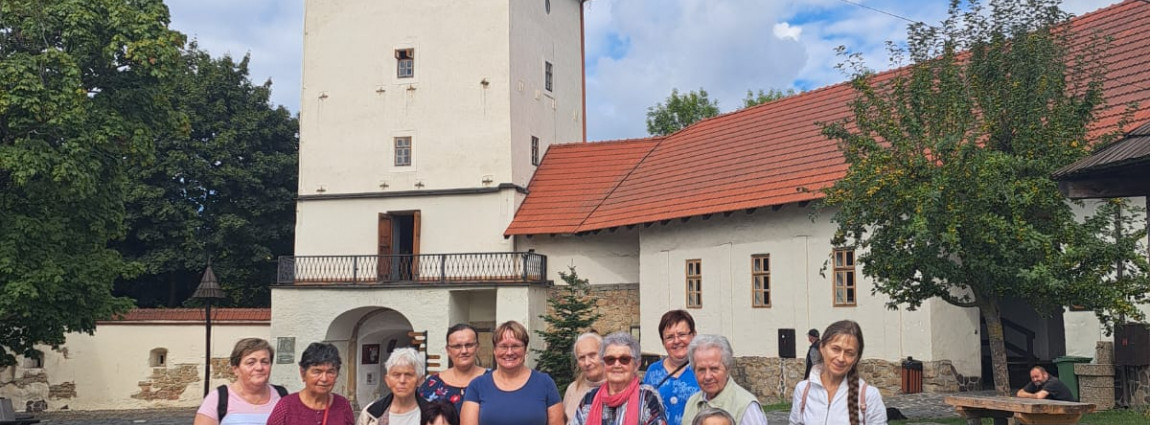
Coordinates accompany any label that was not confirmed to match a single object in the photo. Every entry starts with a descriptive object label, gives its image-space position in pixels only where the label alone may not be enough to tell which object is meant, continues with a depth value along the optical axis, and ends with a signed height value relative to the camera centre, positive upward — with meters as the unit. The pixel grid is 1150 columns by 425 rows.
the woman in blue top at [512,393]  5.91 -0.29
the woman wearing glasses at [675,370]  5.75 -0.17
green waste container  15.05 -0.46
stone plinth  14.33 -0.63
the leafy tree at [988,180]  11.92 +1.81
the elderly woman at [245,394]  5.93 -0.29
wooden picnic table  9.59 -0.65
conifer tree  22.84 +0.17
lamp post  21.09 +0.99
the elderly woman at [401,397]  5.82 -0.30
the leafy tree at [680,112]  39.84 +8.35
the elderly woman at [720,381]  5.13 -0.20
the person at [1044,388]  11.52 -0.54
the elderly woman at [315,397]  5.87 -0.31
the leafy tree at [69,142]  17.70 +3.38
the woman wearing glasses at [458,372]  6.31 -0.19
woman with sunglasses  5.34 -0.28
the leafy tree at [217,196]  31.36 +4.30
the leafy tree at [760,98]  41.47 +9.24
